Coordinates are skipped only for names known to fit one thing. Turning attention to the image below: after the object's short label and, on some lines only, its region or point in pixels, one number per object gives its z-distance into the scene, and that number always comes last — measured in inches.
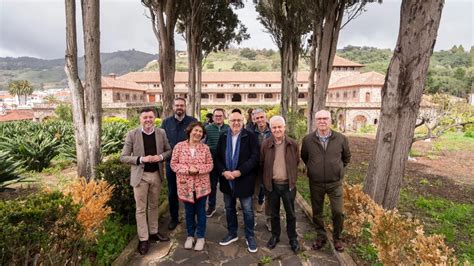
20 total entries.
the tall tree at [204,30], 516.1
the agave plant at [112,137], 387.5
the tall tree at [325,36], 277.9
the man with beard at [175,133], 177.5
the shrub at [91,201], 125.4
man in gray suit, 147.5
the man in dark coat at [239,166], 150.3
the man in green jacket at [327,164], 144.4
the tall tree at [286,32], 500.4
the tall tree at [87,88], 178.5
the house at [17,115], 1530.8
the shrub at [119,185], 162.4
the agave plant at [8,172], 215.8
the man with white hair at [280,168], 145.5
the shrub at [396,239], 99.0
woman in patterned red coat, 147.5
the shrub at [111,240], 136.0
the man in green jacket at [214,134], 199.9
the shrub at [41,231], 89.6
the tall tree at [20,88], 2687.0
